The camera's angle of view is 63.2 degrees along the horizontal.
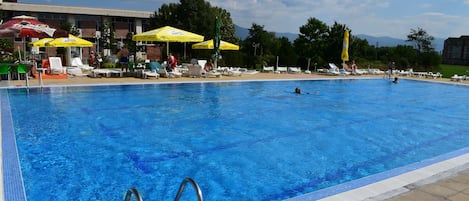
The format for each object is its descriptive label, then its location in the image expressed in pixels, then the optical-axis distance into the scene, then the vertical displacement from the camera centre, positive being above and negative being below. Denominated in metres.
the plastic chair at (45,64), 17.03 -0.30
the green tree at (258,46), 28.28 +1.35
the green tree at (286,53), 29.40 +0.92
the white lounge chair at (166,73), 17.89 -0.57
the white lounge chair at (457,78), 24.02 -0.53
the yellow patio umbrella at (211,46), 21.68 +0.95
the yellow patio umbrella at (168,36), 17.21 +1.15
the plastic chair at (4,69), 13.58 -0.46
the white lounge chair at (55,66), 16.35 -0.36
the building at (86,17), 37.19 +4.38
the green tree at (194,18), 37.31 +4.55
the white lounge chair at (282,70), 24.26 -0.35
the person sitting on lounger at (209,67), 19.88 -0.25
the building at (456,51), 62.81 +3.20
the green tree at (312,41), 30.61 +1.99
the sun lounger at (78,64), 19.16 -0.29
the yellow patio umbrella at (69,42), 18.25 +0.75
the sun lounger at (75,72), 17.28 -0.62
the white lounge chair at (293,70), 24.55 -0.33
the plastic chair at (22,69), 14.00 -0.45
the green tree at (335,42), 29.66 +1.86
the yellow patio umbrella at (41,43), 20.96 +0.79
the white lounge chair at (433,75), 26.39 -0.43
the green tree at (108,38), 38.50 +2.16
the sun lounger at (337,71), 24.42 -0.33
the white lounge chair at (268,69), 24.52 -0.32
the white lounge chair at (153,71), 16.94 -0.49
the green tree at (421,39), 47.22 +3.68
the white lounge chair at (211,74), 18.93 -0.58
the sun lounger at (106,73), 16.88 -0.61
